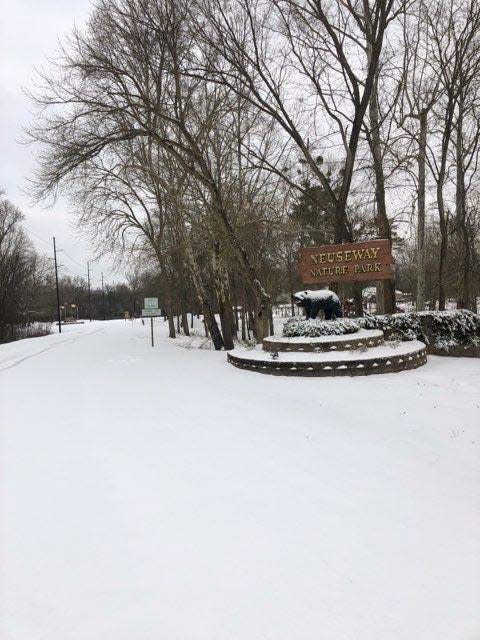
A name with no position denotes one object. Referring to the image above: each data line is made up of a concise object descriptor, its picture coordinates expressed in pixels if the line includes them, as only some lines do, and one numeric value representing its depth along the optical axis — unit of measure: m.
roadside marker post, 16.35
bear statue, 10.91
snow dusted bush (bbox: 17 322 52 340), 29.08
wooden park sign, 11.60
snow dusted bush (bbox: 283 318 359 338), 10.10
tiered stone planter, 8.41
